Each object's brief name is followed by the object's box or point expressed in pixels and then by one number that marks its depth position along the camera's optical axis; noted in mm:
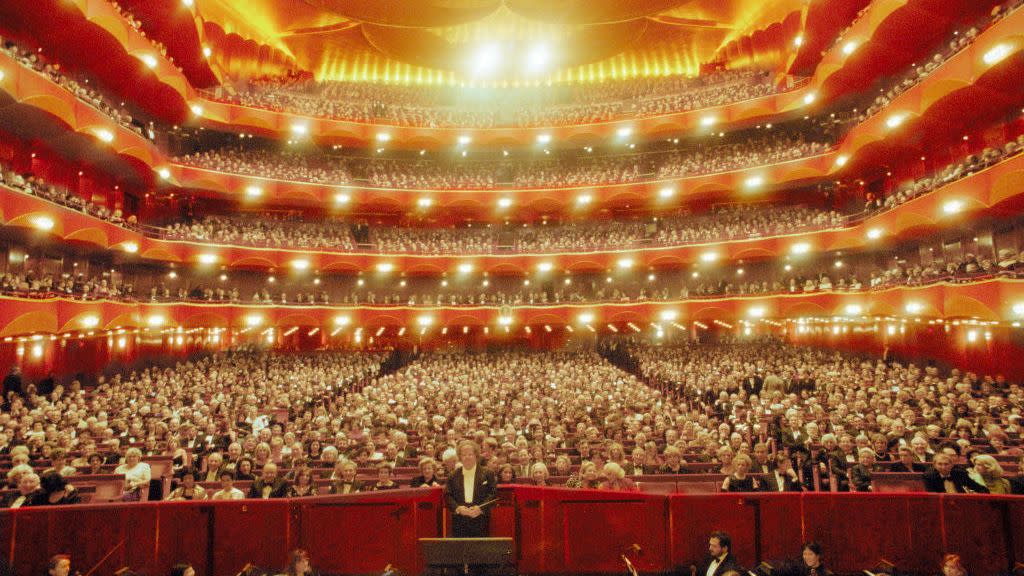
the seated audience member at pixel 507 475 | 8273
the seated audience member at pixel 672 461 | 8438
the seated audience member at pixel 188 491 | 7098
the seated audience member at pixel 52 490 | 6082
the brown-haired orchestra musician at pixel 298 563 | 5188
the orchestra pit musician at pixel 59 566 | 4930
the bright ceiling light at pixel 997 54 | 14118
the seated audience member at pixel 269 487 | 7184
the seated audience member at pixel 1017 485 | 6453
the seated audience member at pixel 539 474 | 8125
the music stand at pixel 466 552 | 4559
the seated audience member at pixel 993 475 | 6380
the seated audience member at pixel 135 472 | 7999
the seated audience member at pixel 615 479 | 7117
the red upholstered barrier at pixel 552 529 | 5676
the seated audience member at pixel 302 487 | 7254
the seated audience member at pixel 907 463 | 8047
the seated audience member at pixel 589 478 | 7539
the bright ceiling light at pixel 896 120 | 19859
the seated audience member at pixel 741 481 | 6625
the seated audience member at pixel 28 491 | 6070
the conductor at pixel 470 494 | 5484
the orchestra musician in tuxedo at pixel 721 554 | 5238
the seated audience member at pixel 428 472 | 6327
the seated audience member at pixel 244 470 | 8438
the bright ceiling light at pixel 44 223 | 17086
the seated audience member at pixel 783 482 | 6824
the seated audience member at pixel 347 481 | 7742
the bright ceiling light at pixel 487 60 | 38250
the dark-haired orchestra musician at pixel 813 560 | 5316
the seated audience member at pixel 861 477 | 7449
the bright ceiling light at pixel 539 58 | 38688
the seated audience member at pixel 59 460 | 7812
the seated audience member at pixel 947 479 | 6441
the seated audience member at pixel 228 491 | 6891
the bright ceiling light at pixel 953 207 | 16841
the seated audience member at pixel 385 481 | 7527
